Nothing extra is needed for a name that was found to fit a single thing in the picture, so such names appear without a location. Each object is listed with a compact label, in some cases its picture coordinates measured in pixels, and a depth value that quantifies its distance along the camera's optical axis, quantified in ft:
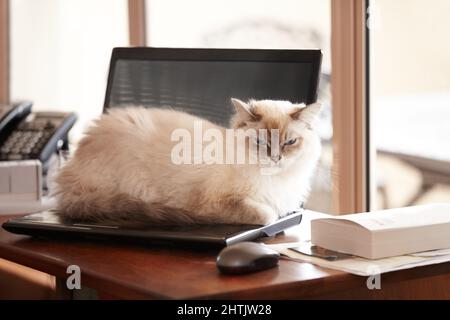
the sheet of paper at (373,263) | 4.96
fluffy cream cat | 5.65
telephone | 7.95
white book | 5.14
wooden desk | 4.79
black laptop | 5.50
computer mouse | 4.92
